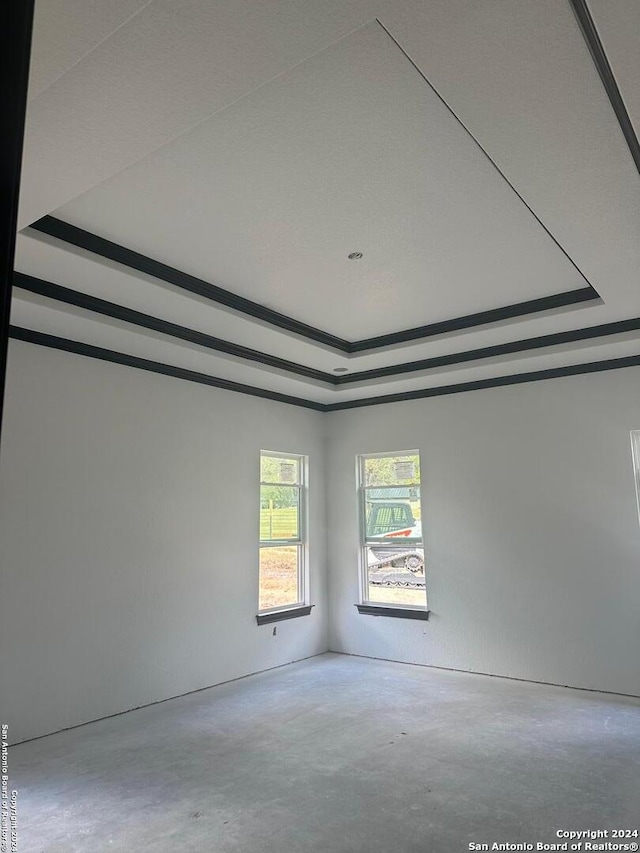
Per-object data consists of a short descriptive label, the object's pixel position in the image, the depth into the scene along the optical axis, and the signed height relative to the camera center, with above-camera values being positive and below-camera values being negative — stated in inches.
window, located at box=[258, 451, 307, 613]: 230.4 -3.4
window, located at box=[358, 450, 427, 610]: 236.1 -4.4
